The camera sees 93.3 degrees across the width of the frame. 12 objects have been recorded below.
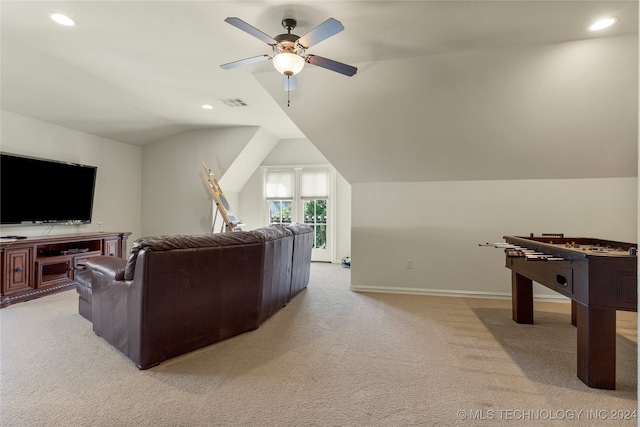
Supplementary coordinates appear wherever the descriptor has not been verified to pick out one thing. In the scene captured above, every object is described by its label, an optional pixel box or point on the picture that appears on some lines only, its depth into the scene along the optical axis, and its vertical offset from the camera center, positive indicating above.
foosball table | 1.82 -0.48
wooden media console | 3.46 -0.61
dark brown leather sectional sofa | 2.11 -0.62
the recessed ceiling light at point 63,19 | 2.33 +1.53
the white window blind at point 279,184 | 6.70 +0.68
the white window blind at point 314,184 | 6.52 +0.68
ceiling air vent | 4.19 +1.59
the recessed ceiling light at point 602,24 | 2.29 +1.50
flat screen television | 3.84 +0.31
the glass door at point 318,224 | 6.54 -0.19
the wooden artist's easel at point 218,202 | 5.35 +0.21
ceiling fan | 1.91 +1.19
